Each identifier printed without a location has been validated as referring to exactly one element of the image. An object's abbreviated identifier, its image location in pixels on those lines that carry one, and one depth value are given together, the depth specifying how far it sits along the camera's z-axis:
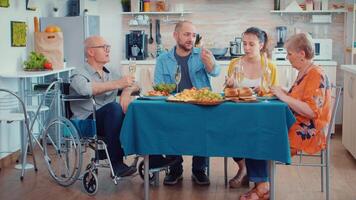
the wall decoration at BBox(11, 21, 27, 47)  5.55
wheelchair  4.15
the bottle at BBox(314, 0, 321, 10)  7.04
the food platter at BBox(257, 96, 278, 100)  3.81
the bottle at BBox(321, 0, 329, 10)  7.00
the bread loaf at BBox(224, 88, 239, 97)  3.72
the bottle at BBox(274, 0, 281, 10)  7.11
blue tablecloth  3.62
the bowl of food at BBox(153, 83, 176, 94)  4.12
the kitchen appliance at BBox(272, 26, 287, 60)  7.08
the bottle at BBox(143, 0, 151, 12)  7.32
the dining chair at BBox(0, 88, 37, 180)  4.79
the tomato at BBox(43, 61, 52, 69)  5.66
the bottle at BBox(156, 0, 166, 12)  7.31
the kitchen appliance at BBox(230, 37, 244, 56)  7.09
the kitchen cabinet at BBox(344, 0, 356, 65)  6.84
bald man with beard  4.40
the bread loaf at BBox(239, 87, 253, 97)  3.69
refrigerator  6.30
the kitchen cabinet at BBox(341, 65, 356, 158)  5.28
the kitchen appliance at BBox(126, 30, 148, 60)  7.20
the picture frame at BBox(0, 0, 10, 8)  5.27
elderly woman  3.65
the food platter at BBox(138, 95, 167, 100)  3.91
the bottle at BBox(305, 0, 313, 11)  6.99
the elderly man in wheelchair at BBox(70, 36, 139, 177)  4.15
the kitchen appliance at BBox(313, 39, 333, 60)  6.88
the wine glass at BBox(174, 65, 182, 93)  4.15
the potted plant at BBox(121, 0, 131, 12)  7.43
